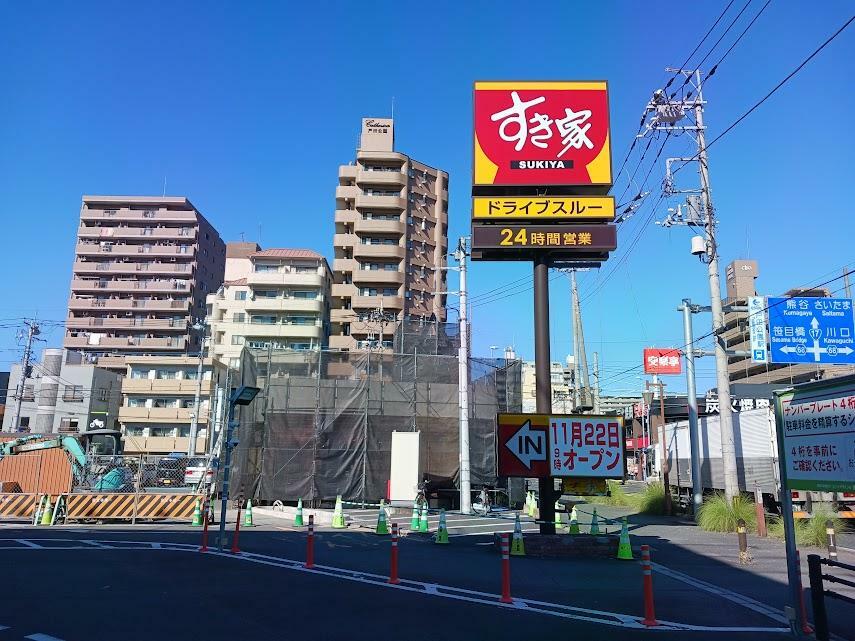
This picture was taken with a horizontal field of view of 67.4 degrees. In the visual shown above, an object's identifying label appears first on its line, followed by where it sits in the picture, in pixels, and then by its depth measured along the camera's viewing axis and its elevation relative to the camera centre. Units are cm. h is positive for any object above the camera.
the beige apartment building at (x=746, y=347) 6700 +1417
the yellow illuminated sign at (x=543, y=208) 1572 +606
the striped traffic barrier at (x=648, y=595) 775 -160
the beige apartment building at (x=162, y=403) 5731 +435
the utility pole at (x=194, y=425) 4672 +194
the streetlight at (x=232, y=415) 1361 +80
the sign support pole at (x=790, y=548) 723 -95
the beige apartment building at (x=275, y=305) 6019 +1386
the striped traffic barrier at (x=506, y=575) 881 -159
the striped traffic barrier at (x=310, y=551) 1159 -173
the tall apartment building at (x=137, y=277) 7688 +2116
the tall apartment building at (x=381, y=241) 5956 +2018
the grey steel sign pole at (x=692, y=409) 2319 +192
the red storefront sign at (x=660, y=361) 3494 +541
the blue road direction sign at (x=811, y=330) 2052 +422
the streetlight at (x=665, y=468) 2445 -27
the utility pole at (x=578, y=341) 4694 +861
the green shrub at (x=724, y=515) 1878 -152
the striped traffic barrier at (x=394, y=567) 1000 -173
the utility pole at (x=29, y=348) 5284 +829
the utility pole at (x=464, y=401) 2227 +193
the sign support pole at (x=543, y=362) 1441 +224
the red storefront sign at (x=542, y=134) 1605 +808
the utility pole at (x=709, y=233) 2064 +791
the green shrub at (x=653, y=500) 2516 -154
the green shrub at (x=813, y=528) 1535 -159
